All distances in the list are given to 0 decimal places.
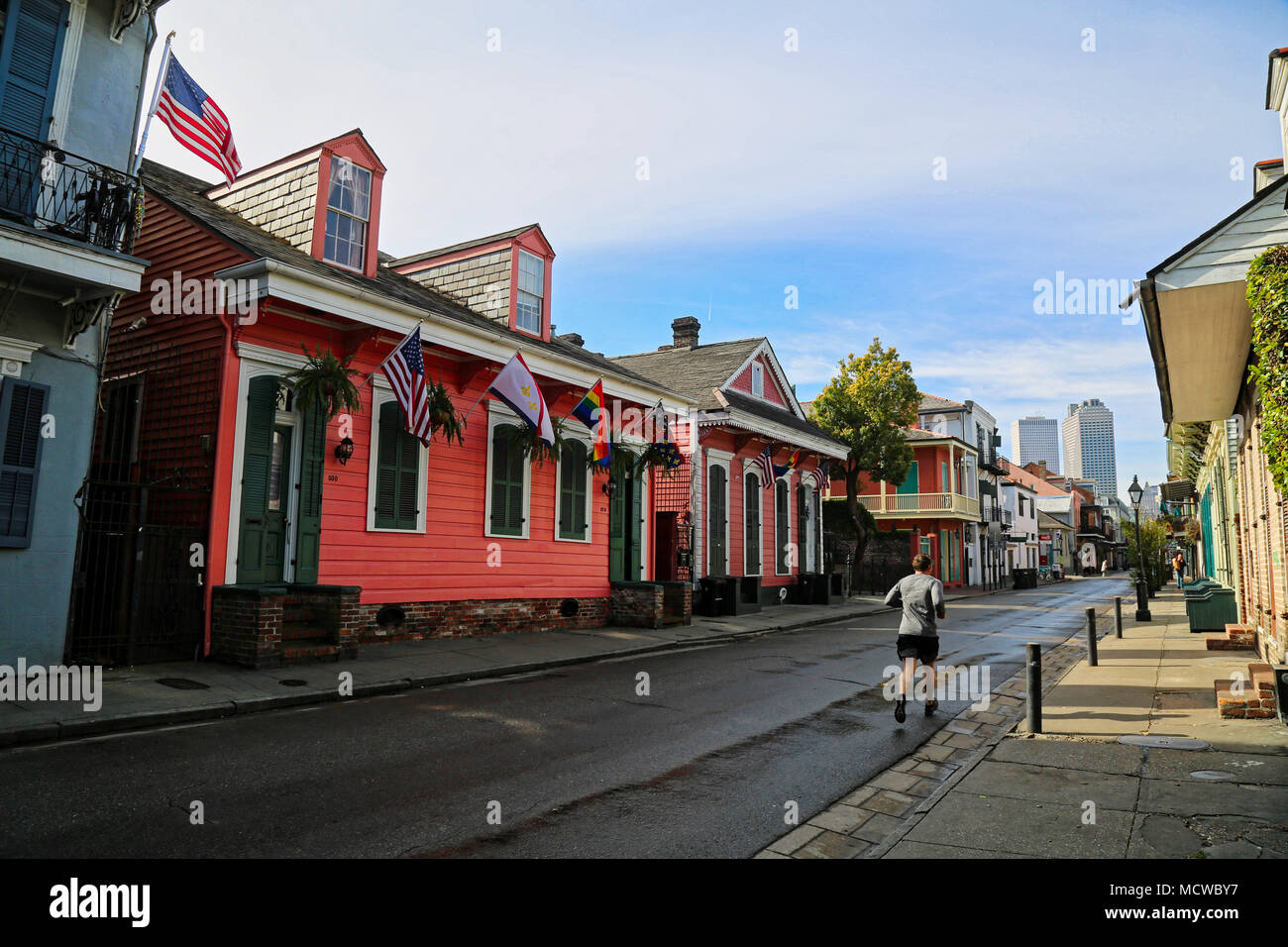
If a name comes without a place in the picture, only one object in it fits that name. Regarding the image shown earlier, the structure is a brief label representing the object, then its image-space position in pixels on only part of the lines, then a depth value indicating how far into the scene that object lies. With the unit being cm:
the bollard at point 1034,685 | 775
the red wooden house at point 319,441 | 1073
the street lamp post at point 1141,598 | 2095
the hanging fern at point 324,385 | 1120
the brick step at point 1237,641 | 1355
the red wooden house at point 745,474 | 2217
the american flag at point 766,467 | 2342
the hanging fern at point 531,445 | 1506
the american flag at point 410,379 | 1148
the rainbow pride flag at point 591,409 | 1516
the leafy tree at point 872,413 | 3234
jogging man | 870
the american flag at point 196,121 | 1013
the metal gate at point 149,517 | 973
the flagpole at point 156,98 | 983
